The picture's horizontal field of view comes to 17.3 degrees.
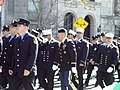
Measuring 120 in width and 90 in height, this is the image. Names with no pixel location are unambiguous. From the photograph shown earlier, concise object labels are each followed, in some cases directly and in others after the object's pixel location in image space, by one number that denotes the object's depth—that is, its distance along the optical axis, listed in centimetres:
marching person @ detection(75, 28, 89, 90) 1243
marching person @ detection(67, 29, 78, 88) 1208
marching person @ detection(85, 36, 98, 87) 1482
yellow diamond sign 2049
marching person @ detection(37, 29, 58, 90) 1105
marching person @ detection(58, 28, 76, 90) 1088
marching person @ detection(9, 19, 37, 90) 859
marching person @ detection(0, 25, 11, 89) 949
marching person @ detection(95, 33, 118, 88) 1120
